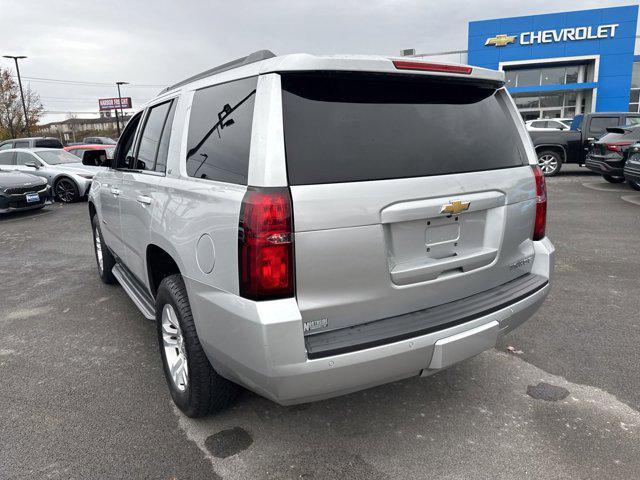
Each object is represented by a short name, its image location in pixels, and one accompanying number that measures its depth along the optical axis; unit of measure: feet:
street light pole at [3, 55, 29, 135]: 110.36
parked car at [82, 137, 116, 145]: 92.48
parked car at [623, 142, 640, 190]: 31.94
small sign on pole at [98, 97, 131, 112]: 208.95
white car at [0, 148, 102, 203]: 41.09
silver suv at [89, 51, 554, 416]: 6.62
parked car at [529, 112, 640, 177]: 46.55
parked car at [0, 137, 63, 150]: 60.34
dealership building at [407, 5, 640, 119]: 104.88
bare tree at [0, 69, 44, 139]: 112.68
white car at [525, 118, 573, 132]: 56.75
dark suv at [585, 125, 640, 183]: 36.81
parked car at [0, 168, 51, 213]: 34.40
